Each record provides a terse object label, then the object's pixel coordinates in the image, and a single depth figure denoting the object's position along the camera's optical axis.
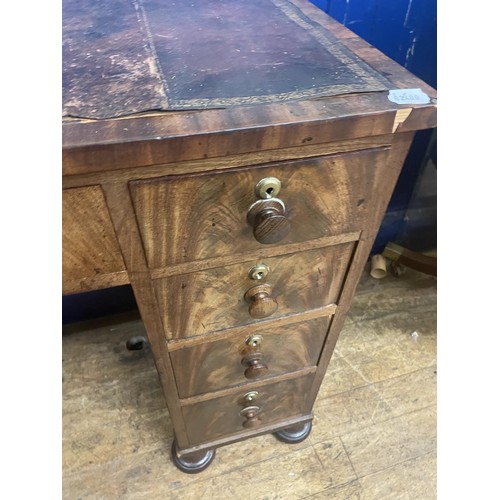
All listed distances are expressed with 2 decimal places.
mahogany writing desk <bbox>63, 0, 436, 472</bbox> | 0.42
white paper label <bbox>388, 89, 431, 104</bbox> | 0.46
